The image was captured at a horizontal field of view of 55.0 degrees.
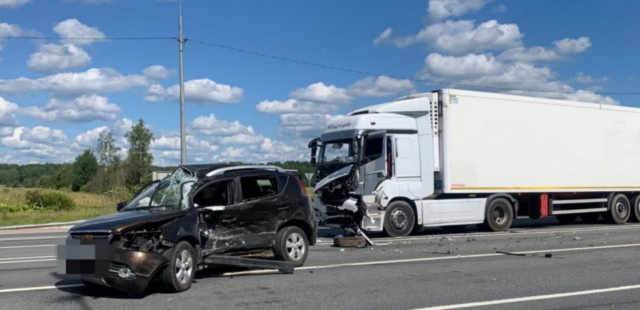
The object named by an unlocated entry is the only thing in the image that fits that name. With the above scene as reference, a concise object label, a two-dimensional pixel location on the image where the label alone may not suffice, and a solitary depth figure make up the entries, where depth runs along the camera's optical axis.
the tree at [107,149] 77.00
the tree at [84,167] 100.81
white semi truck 15.76
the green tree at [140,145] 72.69
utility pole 26.89
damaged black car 7.88
